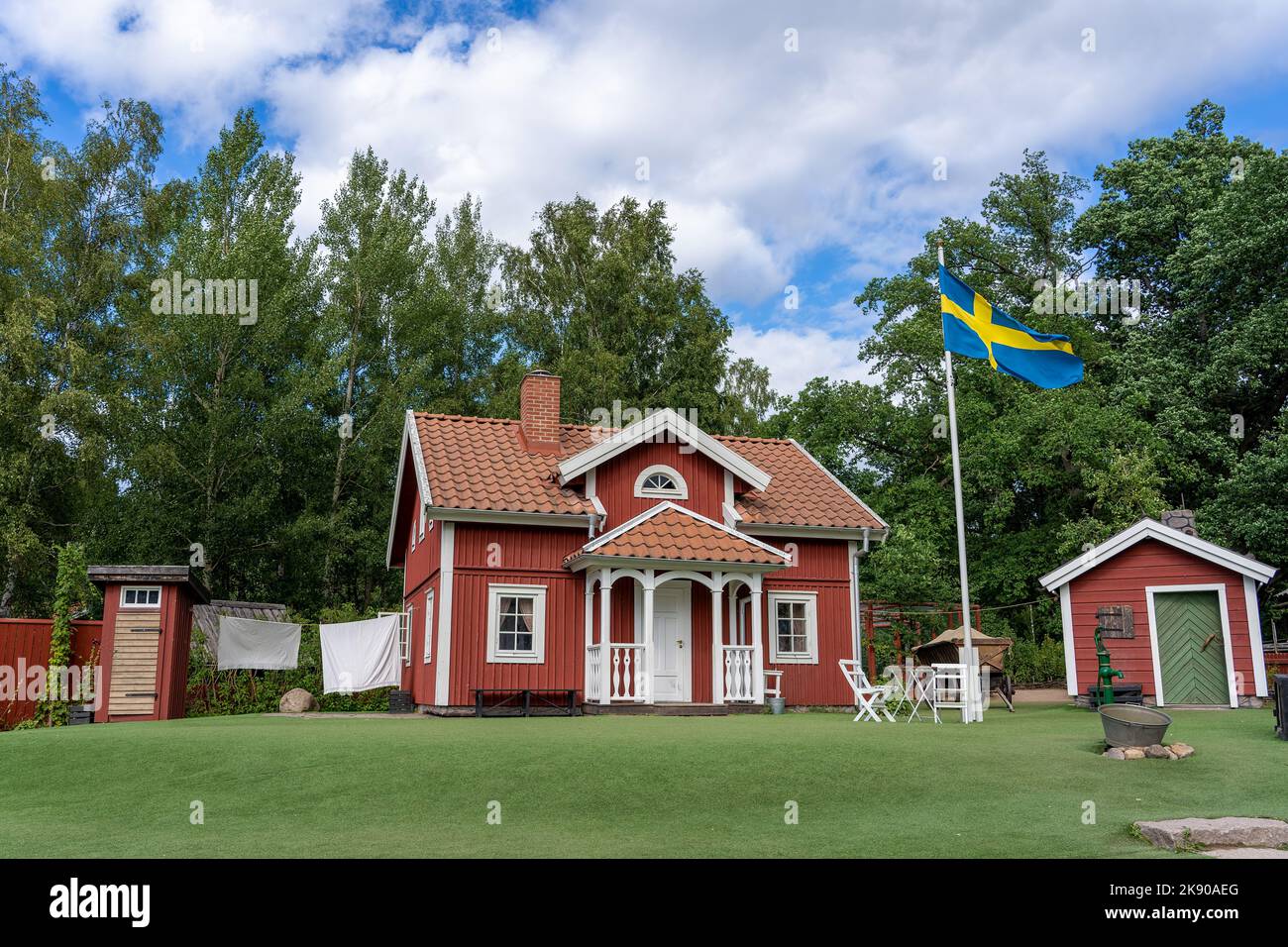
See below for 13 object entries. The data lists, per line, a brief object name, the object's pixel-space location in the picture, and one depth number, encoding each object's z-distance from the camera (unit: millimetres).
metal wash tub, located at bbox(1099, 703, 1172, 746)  10672
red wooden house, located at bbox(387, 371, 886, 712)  17969
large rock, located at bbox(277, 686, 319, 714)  20375
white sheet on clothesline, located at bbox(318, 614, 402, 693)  21922
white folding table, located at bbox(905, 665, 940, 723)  15469
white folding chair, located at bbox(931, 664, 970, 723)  15125
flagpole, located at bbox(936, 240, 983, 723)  14711
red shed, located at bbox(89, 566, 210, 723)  17156
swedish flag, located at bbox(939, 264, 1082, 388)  15742
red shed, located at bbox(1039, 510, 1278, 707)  18312
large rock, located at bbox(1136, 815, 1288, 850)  6965
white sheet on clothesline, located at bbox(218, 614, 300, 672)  21078
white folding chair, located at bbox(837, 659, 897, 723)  15736
